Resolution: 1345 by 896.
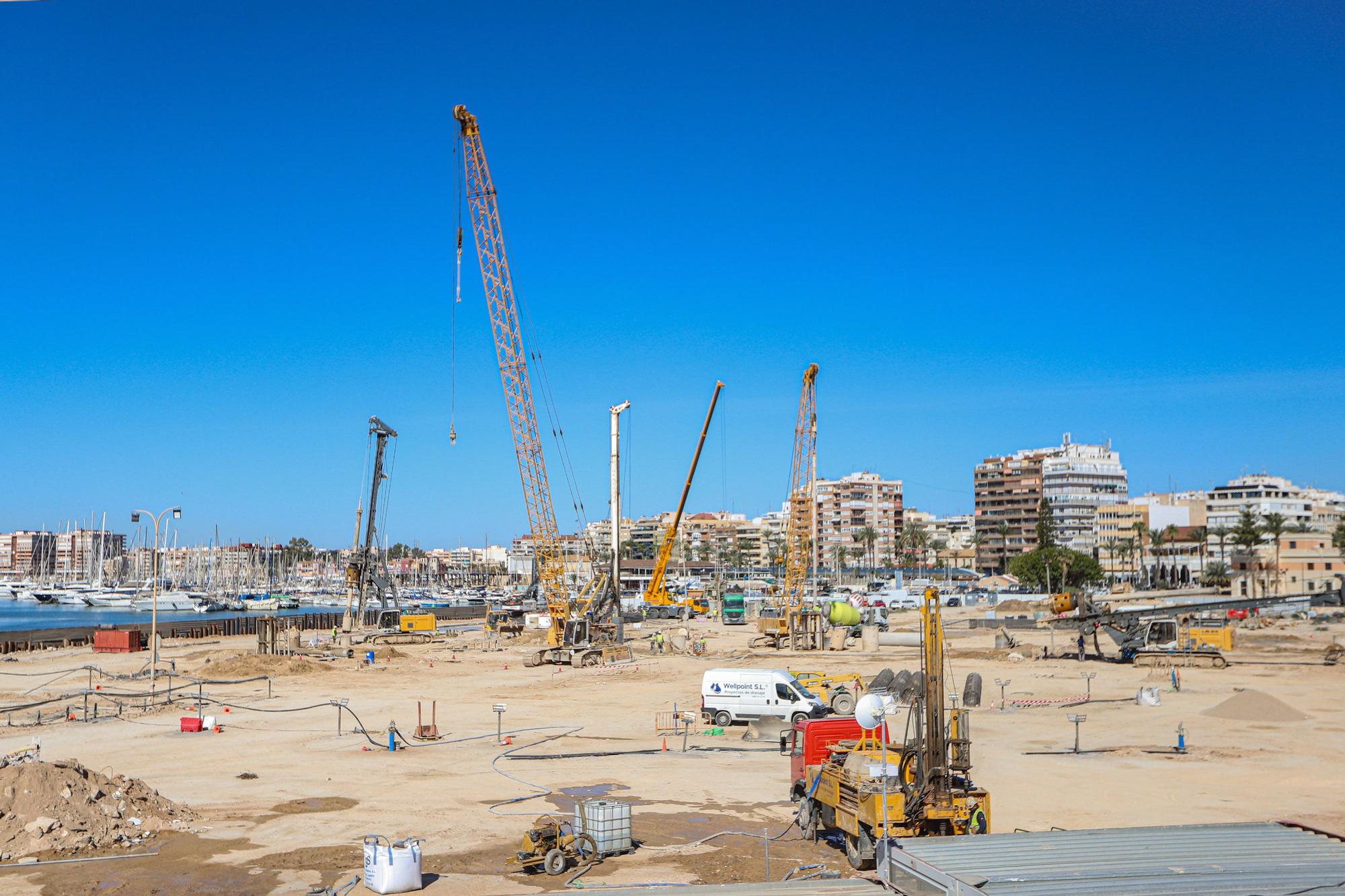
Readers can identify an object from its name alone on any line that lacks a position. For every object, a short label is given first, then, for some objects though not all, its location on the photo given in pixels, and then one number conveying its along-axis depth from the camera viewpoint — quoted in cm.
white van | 3878
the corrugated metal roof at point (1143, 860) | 1108
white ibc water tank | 2042
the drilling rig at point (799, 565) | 8044
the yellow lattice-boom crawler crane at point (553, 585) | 7312
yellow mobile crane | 11900
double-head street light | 4873
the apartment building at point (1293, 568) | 13675
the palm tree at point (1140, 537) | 17762
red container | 7675
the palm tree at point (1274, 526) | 14988
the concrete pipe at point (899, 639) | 8294
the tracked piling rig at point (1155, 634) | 6053
